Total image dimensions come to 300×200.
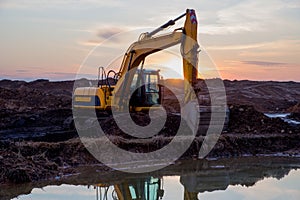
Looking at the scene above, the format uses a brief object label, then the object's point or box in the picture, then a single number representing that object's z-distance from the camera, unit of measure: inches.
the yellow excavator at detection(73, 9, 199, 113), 491.0
